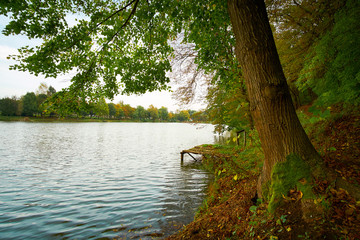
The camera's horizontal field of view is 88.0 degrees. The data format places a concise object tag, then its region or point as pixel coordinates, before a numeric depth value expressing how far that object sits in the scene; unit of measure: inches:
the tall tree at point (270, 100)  111.0
